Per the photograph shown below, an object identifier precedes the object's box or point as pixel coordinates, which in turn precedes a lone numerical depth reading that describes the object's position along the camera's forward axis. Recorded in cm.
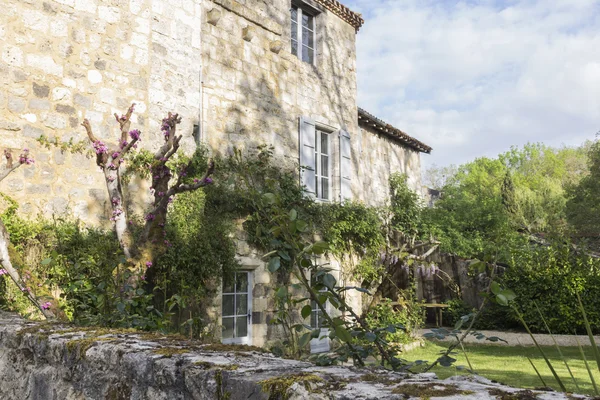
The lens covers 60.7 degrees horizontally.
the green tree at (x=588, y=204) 1712
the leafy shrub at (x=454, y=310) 1197
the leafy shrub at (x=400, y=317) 905
